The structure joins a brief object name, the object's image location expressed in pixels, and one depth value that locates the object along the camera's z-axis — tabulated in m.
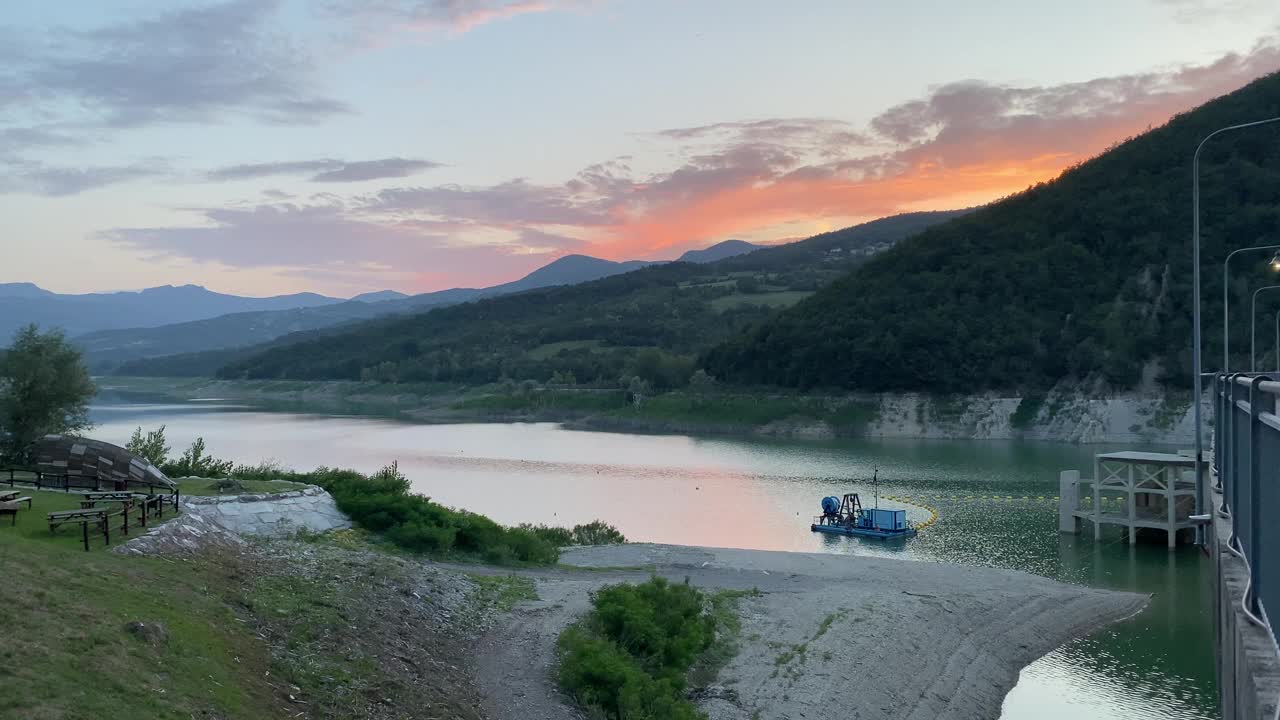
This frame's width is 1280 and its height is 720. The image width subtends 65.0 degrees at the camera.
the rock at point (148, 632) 11.72
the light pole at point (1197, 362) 17.00
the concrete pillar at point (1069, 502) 38.00
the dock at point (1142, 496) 34.91
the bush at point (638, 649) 15.74
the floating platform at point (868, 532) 38.09
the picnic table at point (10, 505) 15.37
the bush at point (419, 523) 22.70
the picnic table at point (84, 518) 15.02
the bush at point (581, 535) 33.12
